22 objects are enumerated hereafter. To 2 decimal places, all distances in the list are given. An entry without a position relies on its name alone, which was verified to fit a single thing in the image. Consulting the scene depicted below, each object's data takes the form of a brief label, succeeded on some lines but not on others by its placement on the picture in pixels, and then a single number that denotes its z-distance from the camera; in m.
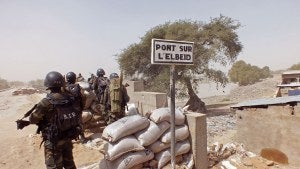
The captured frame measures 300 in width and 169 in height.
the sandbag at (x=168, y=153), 4.77
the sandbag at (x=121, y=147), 4.50
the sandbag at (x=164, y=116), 4.86
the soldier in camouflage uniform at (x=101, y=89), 8.20
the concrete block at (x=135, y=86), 11.29
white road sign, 3.66
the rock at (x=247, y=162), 5.22
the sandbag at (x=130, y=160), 4.54
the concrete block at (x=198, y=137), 4.89
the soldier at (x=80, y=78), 10.45
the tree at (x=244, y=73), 50.38
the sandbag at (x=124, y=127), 4.62
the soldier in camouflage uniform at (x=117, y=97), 7.46
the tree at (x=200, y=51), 20.95
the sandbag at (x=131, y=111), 8.35
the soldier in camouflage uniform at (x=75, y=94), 4.52
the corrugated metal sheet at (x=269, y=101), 5.66
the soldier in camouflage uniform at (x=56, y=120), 4.00
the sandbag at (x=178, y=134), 4.78
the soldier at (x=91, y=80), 9.06
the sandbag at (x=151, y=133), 4.70
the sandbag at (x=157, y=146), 4.78
